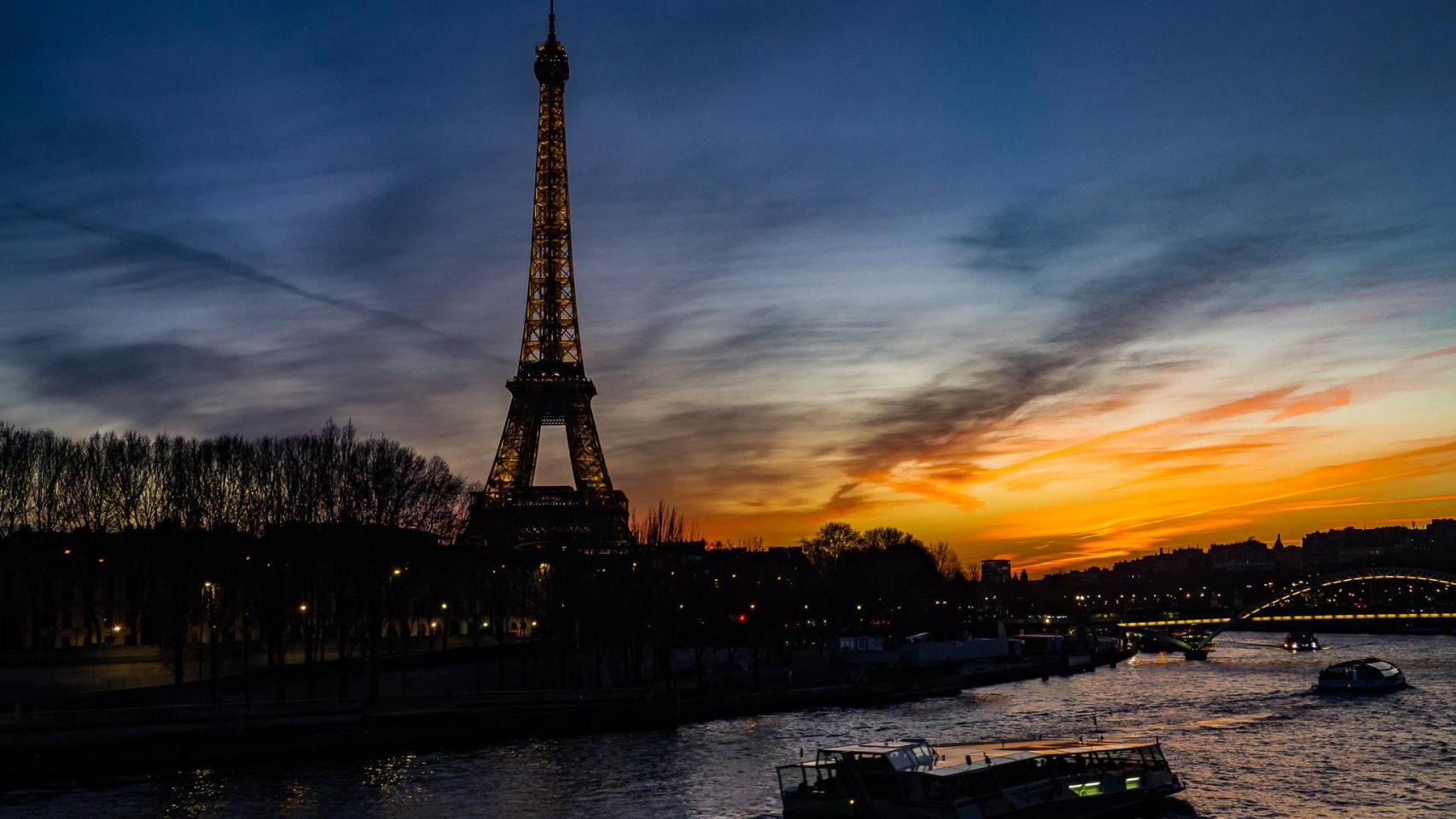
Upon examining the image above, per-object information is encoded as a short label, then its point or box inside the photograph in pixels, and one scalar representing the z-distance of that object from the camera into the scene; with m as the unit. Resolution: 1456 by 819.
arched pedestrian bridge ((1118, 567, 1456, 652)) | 161.38
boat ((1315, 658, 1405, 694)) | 80.50
